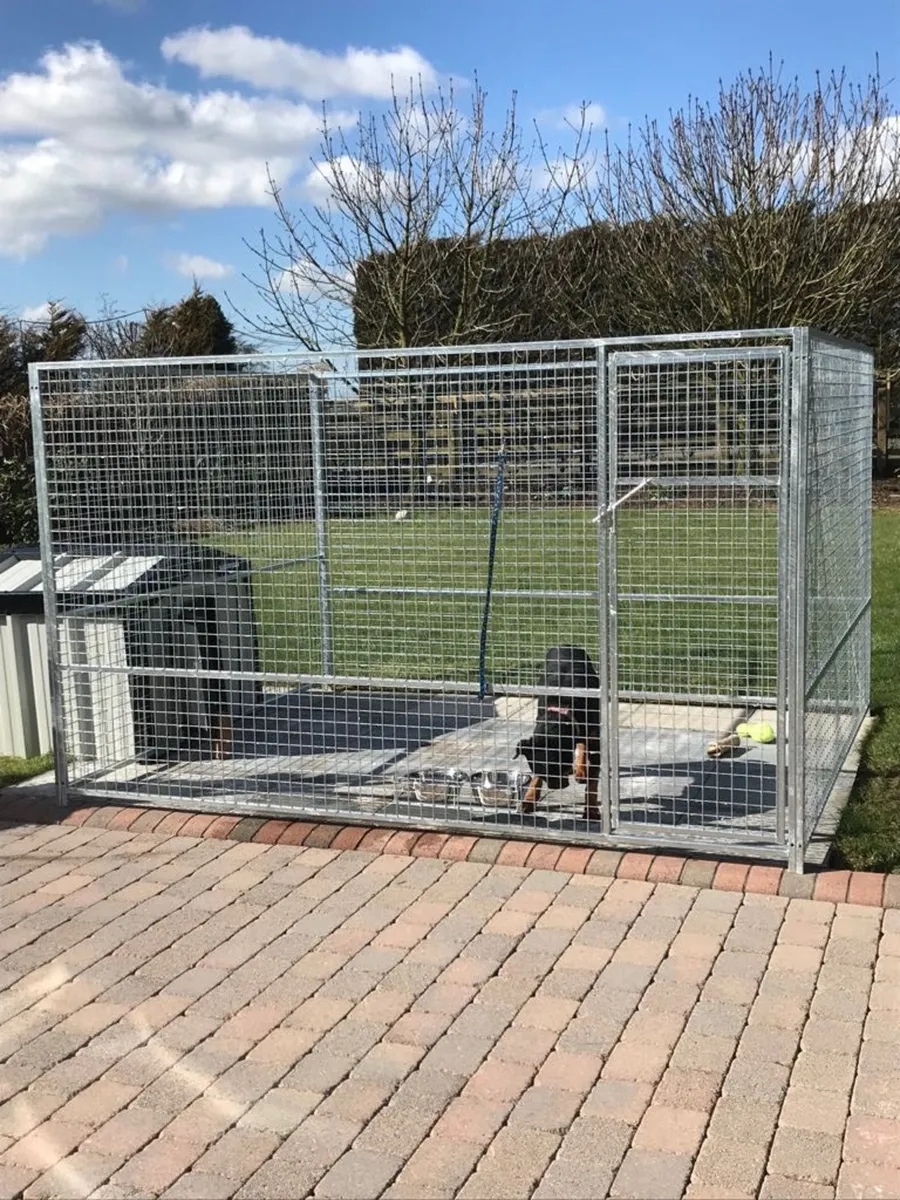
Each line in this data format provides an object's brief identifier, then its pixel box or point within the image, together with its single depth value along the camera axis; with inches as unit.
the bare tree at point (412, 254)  677.9
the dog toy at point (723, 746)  220.7
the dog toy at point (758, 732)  233.0
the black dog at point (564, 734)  187.6
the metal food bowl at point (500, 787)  192.9
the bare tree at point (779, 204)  691.4
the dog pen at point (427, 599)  173.8
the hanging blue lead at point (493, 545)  193.2
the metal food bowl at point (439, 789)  196.3
